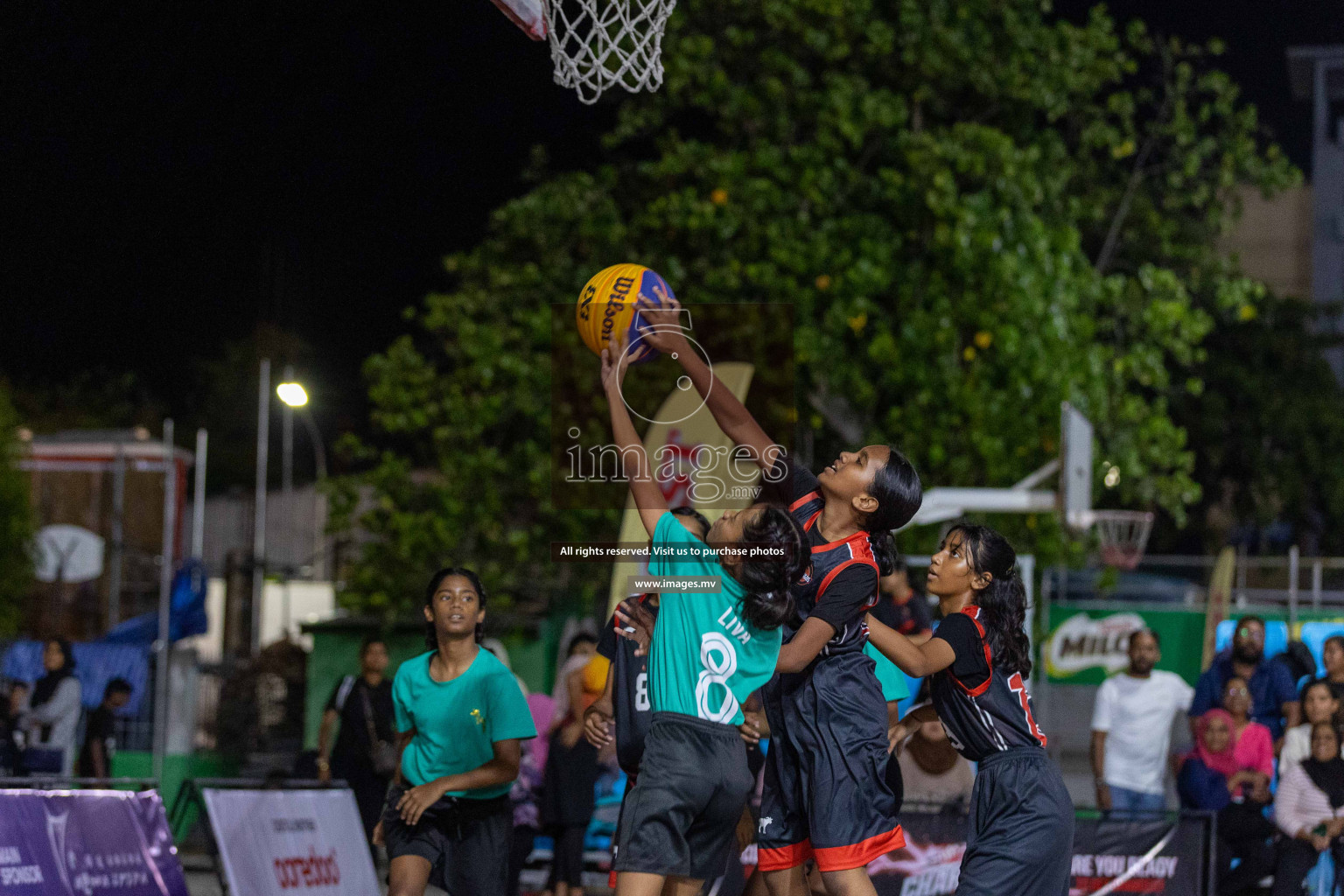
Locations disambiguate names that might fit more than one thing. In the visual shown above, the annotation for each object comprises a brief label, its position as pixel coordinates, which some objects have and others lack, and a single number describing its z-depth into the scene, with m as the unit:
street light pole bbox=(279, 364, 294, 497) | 27.75
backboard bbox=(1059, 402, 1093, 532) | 13.77
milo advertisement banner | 16.72
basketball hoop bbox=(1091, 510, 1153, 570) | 17.72
